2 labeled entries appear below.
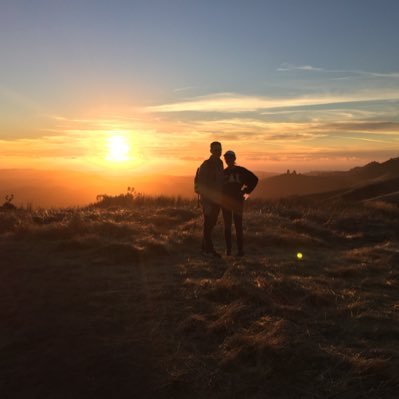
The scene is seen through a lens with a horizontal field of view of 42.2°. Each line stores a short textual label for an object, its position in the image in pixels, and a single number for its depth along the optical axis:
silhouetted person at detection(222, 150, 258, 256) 9.98
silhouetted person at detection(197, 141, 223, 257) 9.93
